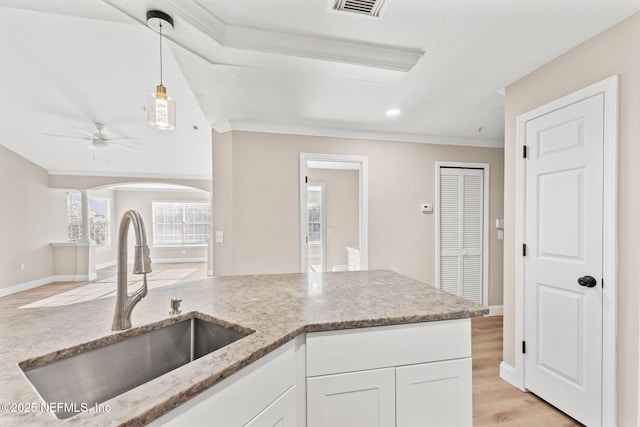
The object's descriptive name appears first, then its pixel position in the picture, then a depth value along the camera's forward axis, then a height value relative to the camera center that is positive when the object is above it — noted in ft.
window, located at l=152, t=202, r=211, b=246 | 30.94 -1.23
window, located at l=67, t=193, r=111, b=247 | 23.04 -0.64
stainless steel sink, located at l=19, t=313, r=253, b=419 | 2.62 -1.63
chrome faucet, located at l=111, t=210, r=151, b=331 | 3.04 -0.56
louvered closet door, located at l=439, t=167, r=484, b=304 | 12.62 -0.90
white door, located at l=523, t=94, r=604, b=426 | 5.67 -1.01
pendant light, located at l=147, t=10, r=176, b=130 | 5.05 +1.96
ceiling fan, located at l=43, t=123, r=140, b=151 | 14.01 +3.50
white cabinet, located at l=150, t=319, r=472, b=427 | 3.36 -2.14
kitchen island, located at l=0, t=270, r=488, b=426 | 2.03 -1.38
